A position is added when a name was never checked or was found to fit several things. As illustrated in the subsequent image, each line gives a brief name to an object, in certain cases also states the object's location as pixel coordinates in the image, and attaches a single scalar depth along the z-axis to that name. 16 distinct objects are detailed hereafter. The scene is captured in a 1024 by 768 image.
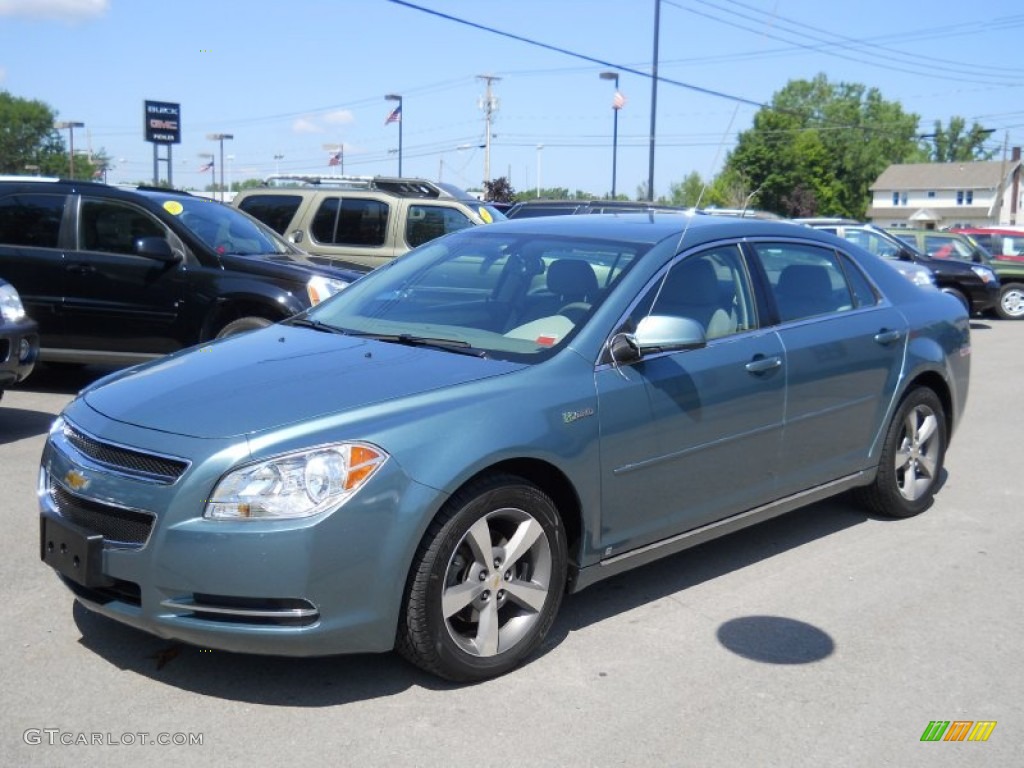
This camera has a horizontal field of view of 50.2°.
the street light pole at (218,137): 56.13
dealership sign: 45.06
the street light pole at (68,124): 59.37
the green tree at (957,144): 125.06
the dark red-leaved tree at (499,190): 42.56
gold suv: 12.65
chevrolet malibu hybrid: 3.49
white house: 95.94
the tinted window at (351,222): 12.69
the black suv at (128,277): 9.15
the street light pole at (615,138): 35.84
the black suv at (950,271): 19.55
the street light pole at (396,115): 43.88
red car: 23.05
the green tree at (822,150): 85.38
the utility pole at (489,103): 48.62
